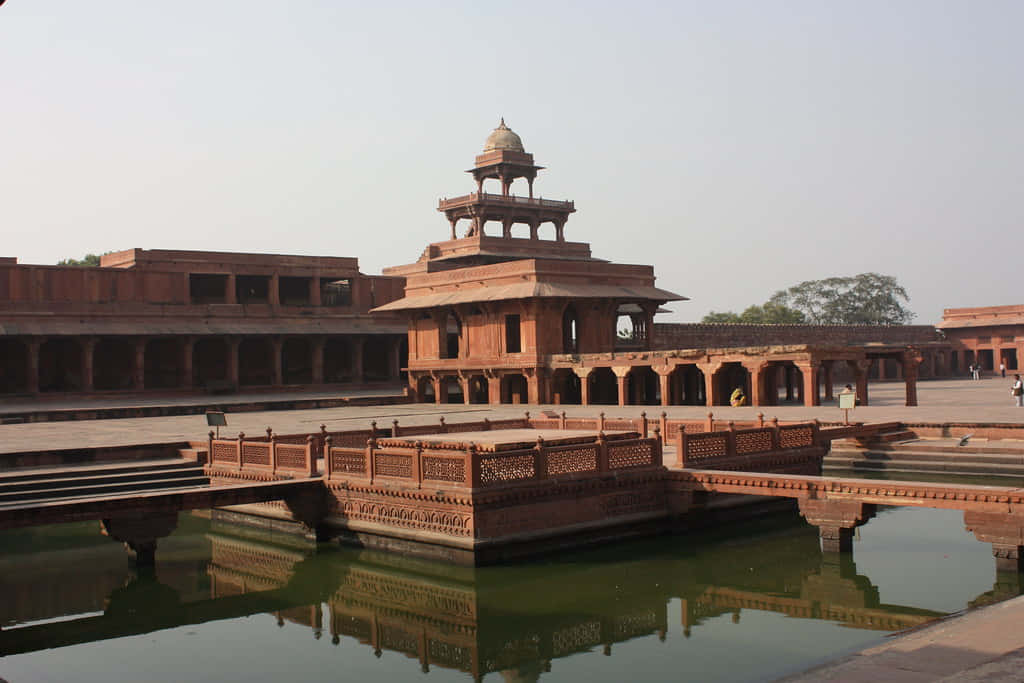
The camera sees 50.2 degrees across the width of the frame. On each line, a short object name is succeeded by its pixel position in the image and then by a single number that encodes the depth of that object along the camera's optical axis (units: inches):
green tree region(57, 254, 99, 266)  2946.9
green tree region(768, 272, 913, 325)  3570.4
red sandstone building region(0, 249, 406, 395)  1583.4
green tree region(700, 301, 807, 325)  3316.9
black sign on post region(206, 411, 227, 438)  845.3
